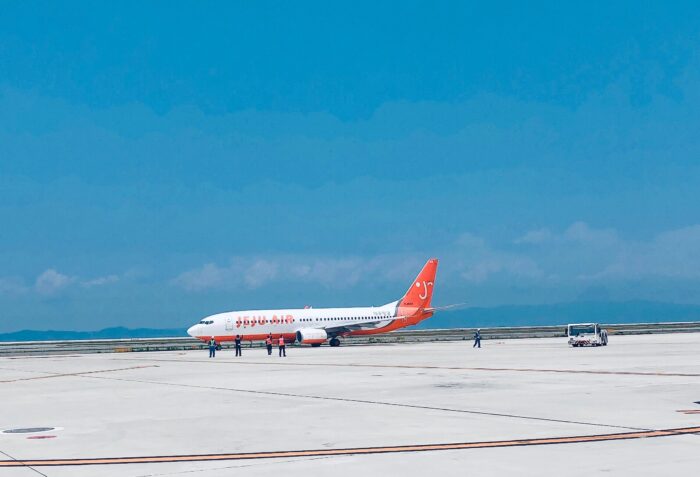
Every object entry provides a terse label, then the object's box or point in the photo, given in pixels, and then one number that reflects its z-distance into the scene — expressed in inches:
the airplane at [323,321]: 3389.0
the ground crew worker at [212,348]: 2692.9
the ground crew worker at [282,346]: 2605.3
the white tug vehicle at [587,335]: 2915.8
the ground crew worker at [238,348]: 2773.1
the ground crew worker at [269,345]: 2747.0
